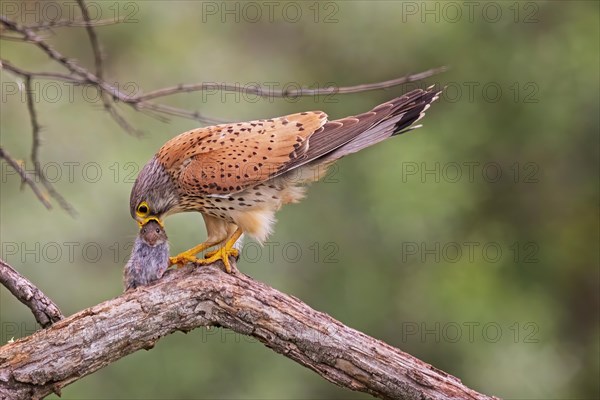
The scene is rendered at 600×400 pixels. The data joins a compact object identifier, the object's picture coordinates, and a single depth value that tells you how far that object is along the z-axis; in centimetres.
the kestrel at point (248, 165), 855
